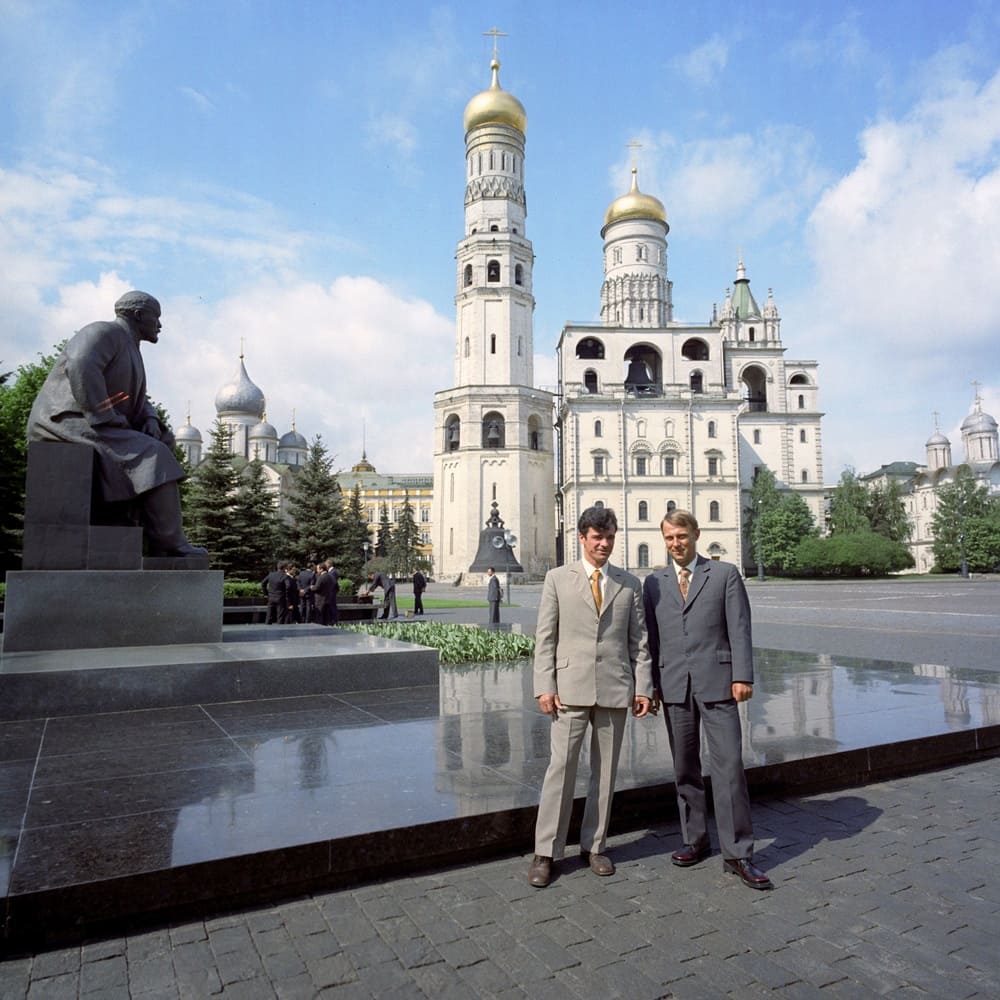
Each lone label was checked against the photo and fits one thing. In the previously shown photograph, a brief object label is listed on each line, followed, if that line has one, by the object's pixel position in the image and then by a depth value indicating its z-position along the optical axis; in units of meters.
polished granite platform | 3.20
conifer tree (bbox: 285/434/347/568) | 32.97
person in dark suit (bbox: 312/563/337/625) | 15.84
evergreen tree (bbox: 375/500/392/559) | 82.06
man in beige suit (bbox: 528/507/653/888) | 3.75
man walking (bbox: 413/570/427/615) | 24.40
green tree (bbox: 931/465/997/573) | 60.66
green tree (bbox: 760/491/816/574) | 59.31
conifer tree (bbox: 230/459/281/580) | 29.89
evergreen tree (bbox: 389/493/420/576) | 75.18
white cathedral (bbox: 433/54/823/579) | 60.91
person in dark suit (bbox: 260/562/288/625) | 16.22
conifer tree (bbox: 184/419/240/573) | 29.14
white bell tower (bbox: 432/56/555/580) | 60.56
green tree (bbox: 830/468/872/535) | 63.31
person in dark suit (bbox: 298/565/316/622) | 17.16
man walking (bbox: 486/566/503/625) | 19.06
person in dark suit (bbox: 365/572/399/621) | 21.45
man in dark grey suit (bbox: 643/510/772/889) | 3.83
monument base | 6.93
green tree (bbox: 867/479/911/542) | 67.06
